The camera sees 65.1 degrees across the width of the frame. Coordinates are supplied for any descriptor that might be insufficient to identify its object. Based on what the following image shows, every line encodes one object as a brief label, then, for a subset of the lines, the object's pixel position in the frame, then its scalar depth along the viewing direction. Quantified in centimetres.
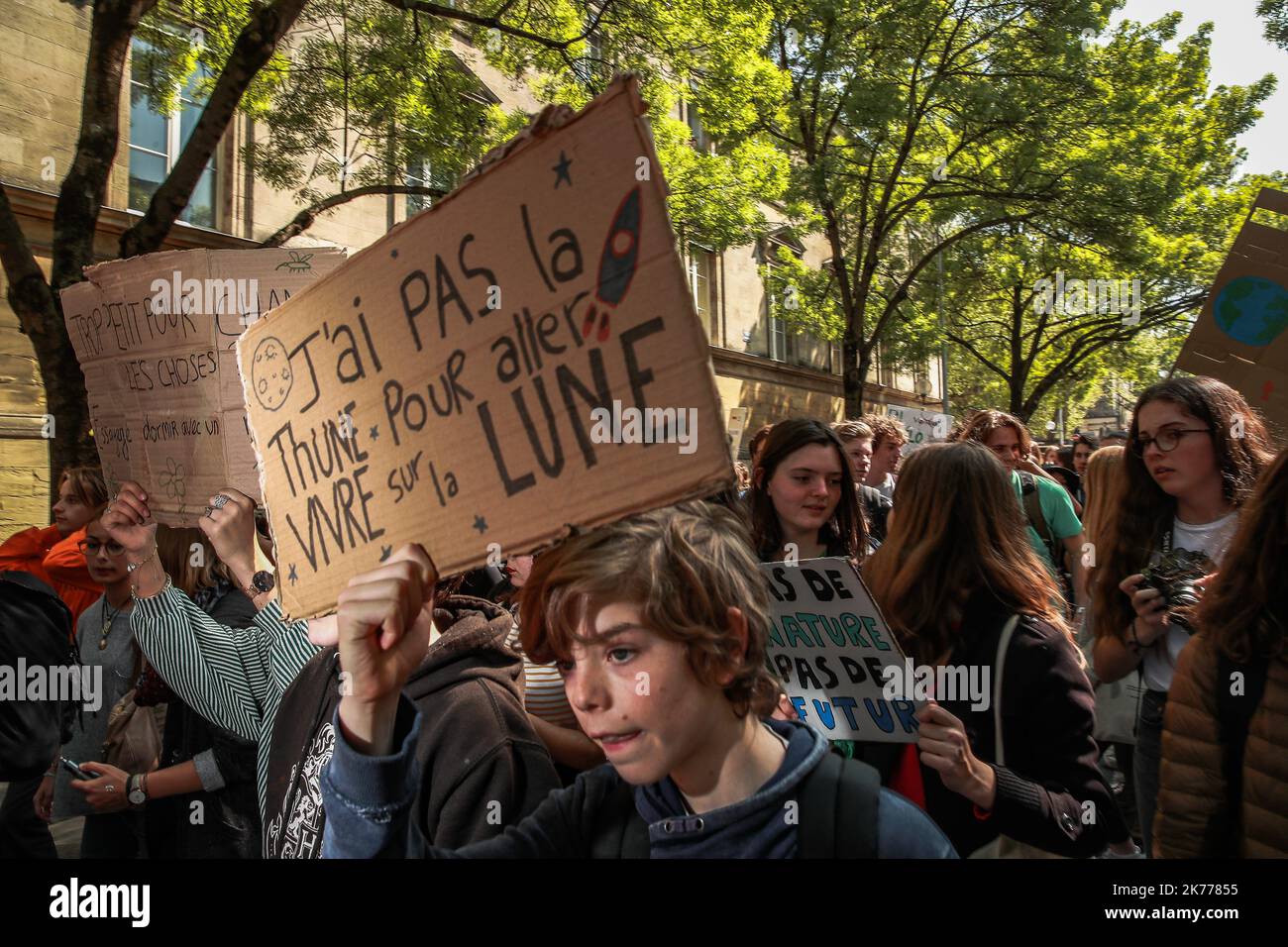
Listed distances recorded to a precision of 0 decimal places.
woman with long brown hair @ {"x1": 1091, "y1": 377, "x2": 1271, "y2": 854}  313
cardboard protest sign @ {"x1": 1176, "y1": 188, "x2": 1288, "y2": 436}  349
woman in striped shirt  268
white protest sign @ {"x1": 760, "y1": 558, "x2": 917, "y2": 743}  220
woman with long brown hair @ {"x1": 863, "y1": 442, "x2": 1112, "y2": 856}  216
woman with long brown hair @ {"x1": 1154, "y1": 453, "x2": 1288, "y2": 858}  204
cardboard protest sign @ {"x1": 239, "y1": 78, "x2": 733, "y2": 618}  146
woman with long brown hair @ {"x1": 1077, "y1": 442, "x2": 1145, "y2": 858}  386
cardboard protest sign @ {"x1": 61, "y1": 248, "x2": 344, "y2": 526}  266
